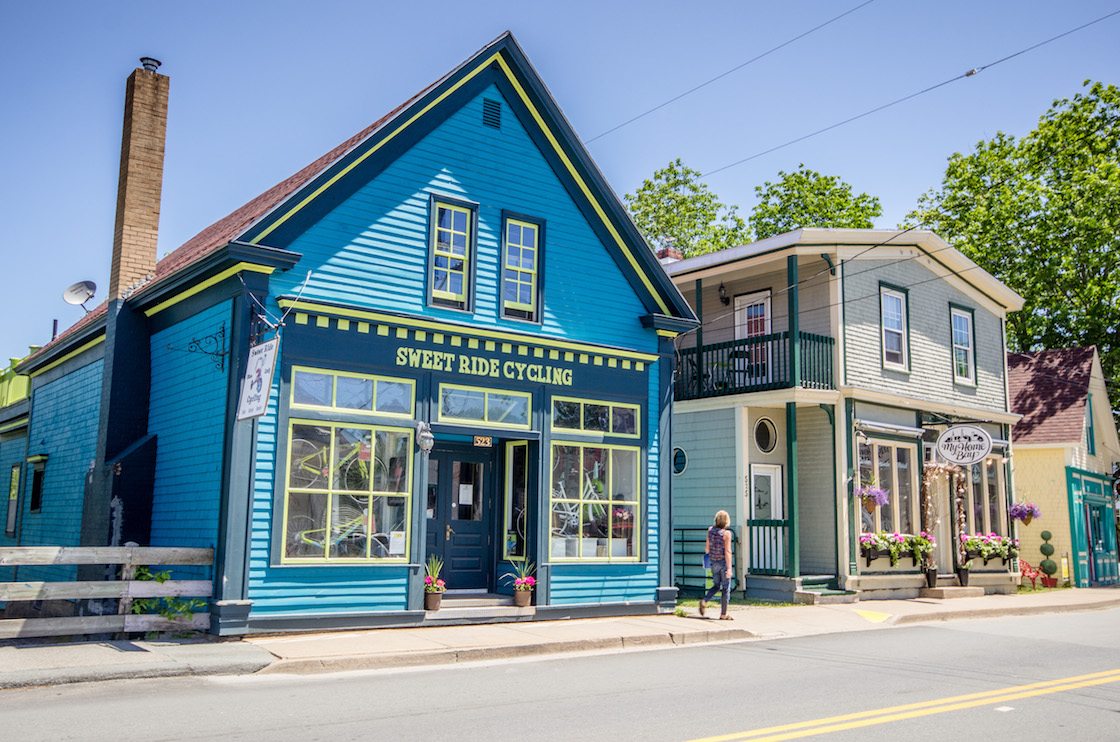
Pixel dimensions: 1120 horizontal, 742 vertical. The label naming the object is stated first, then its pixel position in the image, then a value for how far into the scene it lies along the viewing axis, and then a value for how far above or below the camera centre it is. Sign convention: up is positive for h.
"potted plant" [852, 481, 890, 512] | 19.72 +0.61
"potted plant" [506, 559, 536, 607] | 14.25 -0.95
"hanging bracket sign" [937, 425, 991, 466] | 20.47 +1.75
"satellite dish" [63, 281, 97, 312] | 16.61 +3.73
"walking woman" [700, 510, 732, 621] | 15.21 -0.50
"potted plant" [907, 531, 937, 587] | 21.09 -0.56
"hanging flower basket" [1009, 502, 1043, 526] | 23.86 +0.40
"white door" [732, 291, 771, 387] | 20.77 +4.28
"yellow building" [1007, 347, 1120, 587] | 26.55 +1.95
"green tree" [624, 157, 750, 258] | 44.12 +14.17
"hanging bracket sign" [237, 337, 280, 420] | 11.00 +1.56
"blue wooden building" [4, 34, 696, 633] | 12.32 +1.95
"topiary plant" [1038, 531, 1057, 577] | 25.89 -0.88
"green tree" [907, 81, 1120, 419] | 31.44 +10.35
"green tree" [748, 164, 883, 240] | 40.34 +13.30
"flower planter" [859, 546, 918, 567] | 20.17 -0.57
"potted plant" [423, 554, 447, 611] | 13.36 -0.98
